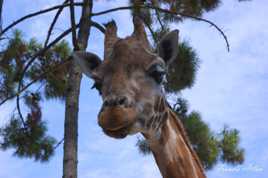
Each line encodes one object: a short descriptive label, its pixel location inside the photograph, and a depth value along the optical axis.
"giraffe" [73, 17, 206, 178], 6.52
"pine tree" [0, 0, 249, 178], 15.73
